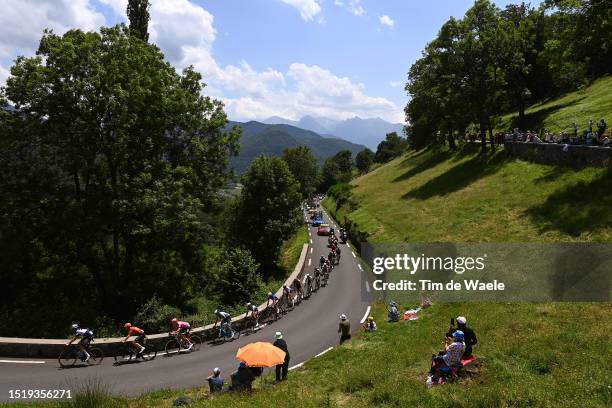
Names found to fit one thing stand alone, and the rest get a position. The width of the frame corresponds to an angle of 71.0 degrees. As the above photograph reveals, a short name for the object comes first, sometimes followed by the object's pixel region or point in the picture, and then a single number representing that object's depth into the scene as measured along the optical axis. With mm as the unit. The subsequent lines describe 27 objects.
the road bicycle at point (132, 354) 16906
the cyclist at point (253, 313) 22816
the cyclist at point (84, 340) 16031
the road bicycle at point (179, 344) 18259
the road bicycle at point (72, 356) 15810
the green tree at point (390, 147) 133375
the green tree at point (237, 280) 28859
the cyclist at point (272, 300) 24859
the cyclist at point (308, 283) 30125
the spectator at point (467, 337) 11992
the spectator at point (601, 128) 27234
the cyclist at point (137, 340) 16906
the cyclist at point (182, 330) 18469
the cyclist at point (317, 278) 31852
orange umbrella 12794
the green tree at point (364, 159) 152812
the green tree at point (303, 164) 100062
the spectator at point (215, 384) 13141
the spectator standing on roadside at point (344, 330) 18812
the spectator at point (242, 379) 13102
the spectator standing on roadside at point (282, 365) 14388
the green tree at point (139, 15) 33562
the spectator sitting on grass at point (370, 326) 19891
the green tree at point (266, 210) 41594
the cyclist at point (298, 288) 28516
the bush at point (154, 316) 21453
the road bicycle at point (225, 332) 20750
